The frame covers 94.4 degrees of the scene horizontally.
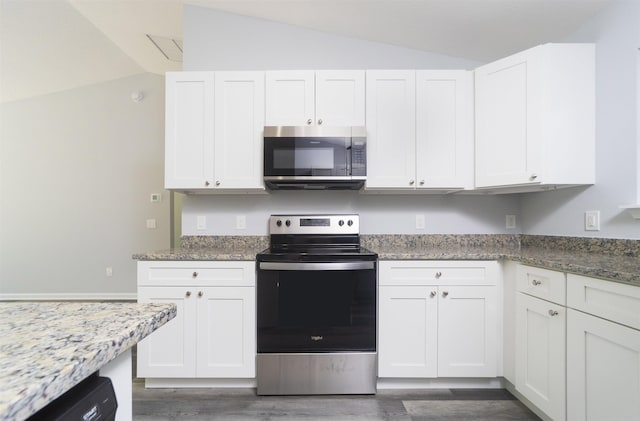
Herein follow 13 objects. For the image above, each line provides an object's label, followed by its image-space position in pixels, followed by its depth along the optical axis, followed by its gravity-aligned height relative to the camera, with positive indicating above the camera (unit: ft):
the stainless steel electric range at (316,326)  6.10 -2.26
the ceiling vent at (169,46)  10.24 +6.19
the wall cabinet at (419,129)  6.96 +2.08
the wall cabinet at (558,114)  5.98 +2.11
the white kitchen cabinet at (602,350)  3.70 -1.82
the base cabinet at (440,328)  6.19 -2.32
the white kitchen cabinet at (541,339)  4.79 -2.14
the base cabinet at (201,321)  6.17 -2.19
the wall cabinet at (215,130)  6.99 +2.04
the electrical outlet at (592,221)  5.90 -0.06
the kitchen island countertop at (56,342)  1.21 -0.71
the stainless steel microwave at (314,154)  6.72 +1.43
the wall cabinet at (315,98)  6.97 +2.80
